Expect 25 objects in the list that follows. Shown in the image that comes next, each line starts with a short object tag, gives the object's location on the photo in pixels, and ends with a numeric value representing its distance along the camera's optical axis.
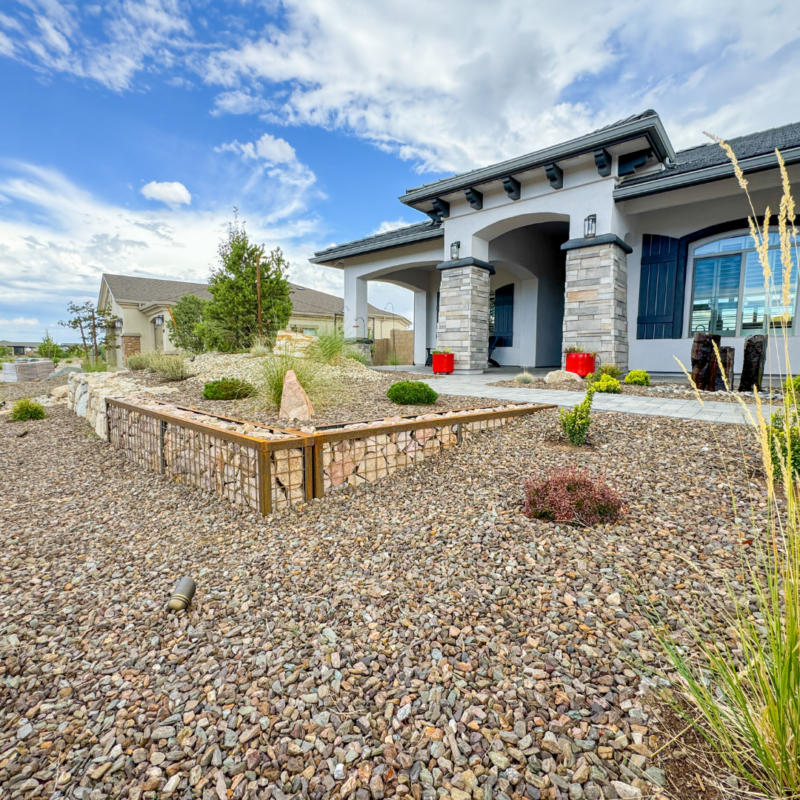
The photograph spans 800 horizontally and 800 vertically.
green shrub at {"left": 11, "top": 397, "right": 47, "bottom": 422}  6.95
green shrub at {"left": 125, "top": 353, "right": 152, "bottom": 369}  9.00
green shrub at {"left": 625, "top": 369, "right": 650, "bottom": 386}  6.60
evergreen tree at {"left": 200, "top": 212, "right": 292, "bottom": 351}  10.05
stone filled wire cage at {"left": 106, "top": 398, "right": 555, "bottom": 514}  2.95
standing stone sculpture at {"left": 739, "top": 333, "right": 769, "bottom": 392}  5.51
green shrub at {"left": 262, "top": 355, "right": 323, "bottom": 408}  4.65
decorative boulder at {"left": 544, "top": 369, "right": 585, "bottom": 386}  7.06
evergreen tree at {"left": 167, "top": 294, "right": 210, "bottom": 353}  14.55
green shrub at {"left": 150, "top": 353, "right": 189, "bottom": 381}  7.53
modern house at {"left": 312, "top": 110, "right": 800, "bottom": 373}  7.43
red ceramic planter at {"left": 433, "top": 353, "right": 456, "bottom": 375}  9.46
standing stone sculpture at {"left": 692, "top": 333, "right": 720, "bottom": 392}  5.78
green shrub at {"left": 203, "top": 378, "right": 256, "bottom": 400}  5.61
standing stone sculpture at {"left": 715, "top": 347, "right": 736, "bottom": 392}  5.66
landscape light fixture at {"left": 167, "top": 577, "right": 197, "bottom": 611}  2.02
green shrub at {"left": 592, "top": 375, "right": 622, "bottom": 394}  5.95
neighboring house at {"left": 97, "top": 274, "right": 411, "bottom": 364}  19.92
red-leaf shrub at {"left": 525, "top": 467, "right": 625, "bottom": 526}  2.46
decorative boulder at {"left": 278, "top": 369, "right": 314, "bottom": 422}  4.32
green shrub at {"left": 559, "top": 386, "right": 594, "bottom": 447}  3.62
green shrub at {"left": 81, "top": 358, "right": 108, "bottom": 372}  10.46
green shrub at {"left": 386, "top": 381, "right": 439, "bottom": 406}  5.07
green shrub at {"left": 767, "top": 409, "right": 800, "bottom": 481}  2.40
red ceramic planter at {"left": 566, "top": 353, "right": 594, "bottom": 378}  7.63
